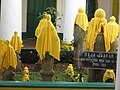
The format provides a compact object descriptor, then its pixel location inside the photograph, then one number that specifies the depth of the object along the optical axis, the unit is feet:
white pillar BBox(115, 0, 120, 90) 9.25
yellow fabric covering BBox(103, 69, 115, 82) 19.09
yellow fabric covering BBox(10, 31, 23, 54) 29.80
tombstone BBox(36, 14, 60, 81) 22.14
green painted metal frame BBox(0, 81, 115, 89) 15.77
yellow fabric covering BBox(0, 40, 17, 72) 24.01
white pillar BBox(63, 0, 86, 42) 45.82
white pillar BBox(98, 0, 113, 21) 66.40
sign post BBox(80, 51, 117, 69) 15.86
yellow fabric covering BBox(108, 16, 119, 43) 23.70
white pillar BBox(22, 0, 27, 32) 63.13
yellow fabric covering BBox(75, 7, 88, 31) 32.76
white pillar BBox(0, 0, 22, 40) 39.87
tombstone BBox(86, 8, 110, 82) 18.88
